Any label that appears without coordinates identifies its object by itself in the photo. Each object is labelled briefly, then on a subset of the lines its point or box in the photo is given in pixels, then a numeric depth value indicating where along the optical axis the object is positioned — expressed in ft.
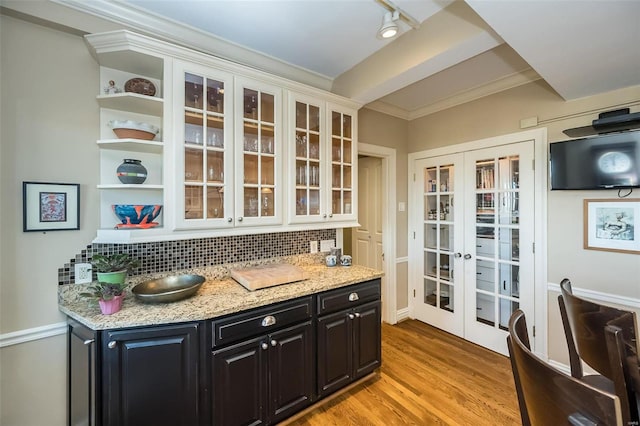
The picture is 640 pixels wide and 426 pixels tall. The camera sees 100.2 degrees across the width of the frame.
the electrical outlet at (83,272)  5.41
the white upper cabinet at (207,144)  5.50
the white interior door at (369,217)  11.76
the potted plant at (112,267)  5.08
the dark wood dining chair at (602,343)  3.28
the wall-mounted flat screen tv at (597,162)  6.30
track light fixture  5.20
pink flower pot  4.64
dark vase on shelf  5.41
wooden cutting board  6.07
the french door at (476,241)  8.46
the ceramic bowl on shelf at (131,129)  5.36
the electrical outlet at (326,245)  8.91
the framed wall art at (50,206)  4.96
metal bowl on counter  5.06
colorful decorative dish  5.39
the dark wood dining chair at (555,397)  2.11
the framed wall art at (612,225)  6.46
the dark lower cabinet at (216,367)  4.43
